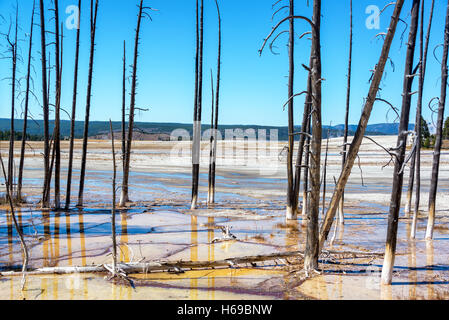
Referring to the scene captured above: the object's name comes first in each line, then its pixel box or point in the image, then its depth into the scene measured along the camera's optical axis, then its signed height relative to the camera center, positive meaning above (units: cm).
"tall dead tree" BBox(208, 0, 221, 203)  1712 +127
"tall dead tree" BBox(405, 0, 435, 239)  1012 +123
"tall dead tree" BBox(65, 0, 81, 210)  1425 +139
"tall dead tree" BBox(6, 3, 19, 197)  1476 +162
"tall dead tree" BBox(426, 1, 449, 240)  999 +22
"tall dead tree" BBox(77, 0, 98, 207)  1460 +280
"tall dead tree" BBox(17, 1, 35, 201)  1545 +147
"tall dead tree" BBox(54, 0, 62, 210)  1402 +100
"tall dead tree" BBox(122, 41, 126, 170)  1669 +136
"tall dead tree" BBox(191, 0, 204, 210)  1555 +138
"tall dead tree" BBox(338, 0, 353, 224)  1232 +144
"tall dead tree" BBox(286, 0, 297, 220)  1279 +83
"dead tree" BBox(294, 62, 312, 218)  1240 +8
